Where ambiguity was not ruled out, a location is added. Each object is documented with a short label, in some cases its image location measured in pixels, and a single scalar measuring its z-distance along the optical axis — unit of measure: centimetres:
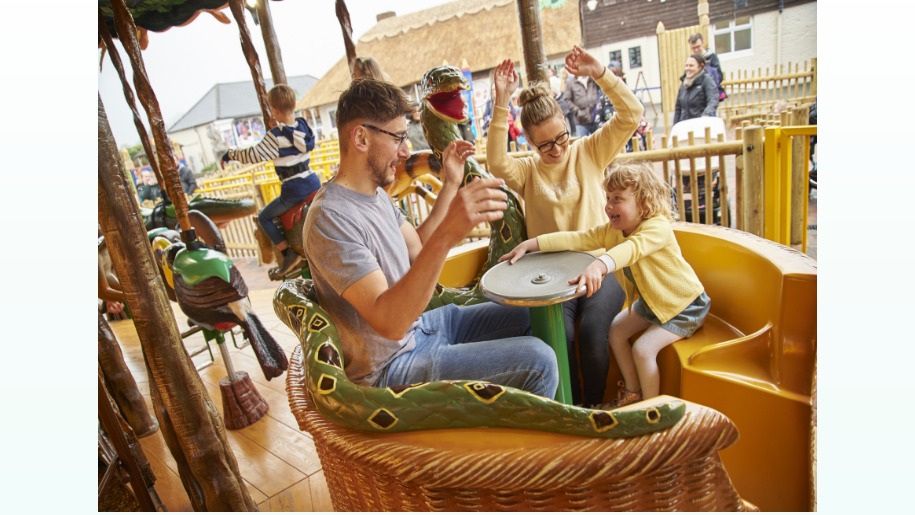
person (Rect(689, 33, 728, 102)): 486
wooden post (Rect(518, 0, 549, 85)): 241
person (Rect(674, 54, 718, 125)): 469
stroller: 375
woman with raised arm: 179
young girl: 161
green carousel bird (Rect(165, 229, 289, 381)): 221
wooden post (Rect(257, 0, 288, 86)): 304
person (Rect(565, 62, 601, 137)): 604
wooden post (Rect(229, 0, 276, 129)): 220
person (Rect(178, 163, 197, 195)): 629
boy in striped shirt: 285
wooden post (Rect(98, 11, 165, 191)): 172
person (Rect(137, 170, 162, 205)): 534
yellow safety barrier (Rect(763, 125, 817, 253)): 274
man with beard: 111
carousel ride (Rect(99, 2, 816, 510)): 94
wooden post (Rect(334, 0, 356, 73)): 201
